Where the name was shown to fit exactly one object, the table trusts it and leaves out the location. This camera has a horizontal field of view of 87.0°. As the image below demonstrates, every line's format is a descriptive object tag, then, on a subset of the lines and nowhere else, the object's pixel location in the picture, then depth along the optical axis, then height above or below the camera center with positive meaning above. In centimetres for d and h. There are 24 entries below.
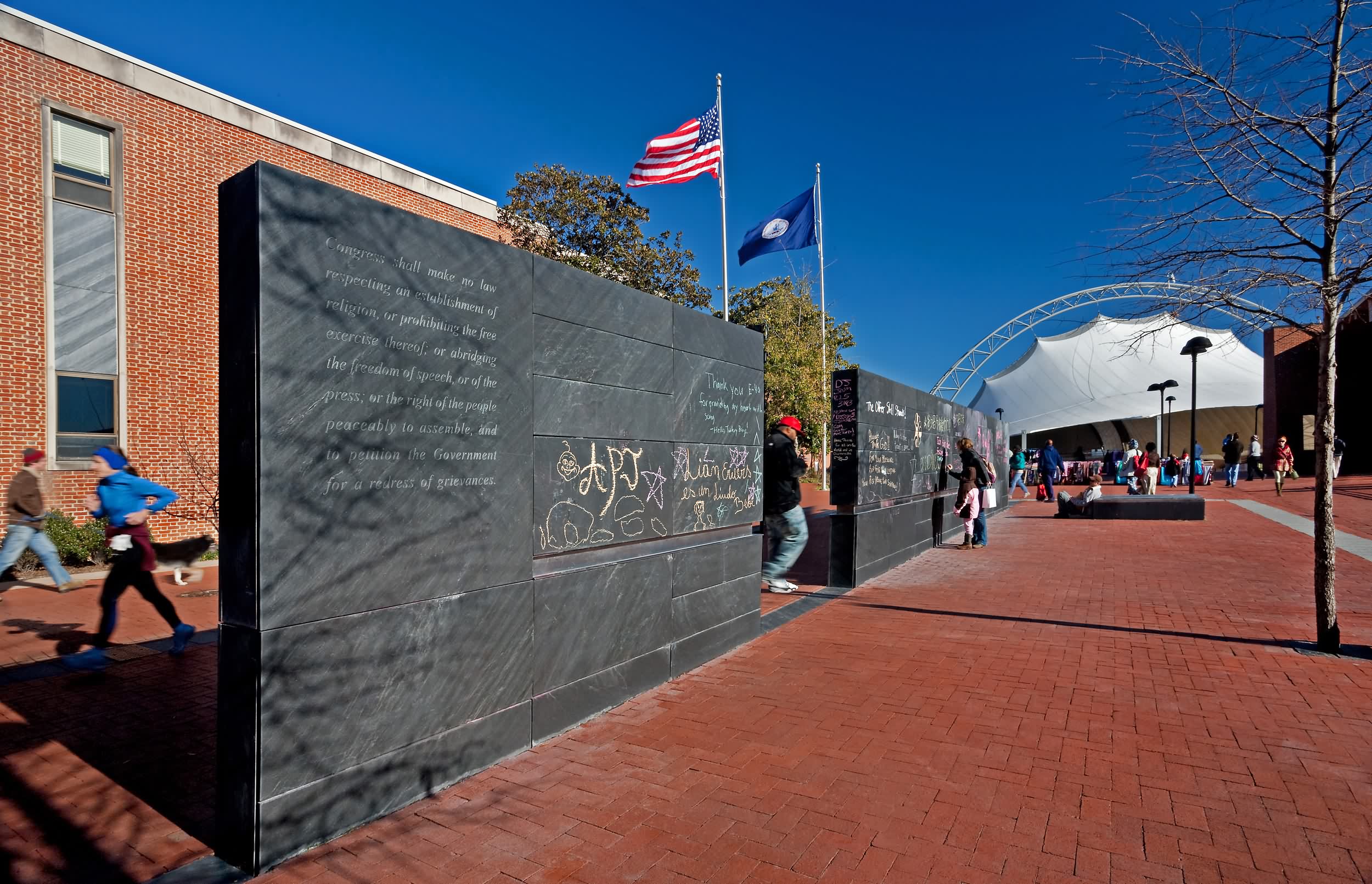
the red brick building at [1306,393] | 3359 +249
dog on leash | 967 -147
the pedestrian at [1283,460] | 2162 -52
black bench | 1608 -146
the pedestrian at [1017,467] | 2569 -87
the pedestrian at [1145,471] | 2125 -80
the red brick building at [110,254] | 1152 +328
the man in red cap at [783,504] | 842 -72
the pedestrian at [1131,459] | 2205 -74
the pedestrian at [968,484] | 1220 -69
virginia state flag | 1747 +516
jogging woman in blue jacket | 579 -77
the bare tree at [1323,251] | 567 +161
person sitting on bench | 1767 -147
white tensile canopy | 5416 +510
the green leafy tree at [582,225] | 2091 +640
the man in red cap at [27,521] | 773 -85
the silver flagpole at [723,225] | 1603 +553
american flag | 1491 +608
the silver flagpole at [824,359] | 2923 +350
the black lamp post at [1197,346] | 1833 +249
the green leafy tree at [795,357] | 2961 +358
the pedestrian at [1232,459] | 2753 -59
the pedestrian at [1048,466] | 2272 -71
